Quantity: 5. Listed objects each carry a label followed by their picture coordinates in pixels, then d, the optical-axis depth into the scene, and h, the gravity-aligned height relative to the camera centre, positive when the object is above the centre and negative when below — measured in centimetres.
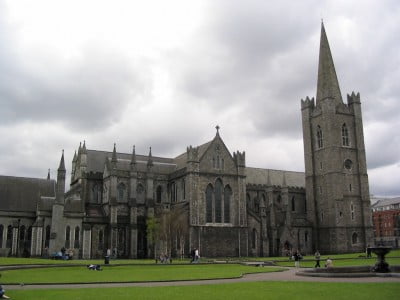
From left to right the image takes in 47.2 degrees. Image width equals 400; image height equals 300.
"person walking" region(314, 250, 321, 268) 4436 -150
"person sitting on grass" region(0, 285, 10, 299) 2008 -213
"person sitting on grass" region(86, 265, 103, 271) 4251 -201
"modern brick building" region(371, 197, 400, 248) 13450 +659
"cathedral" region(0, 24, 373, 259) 6956 +711
